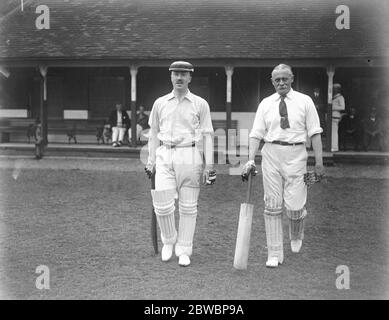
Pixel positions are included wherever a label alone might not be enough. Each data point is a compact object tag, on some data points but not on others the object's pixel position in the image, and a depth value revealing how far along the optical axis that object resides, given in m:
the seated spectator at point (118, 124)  17.48
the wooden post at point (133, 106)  16.94
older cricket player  5.37
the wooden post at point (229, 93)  16.48
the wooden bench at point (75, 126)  19.32
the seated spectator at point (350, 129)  16.89
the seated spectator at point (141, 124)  17.72
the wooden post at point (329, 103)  15.69
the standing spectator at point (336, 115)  16.08
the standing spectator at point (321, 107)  17.89
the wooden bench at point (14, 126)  18.92
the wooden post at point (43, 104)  17.61
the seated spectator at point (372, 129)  16.50
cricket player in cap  5.42
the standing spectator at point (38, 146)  16.08
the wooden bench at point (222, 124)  18.00
